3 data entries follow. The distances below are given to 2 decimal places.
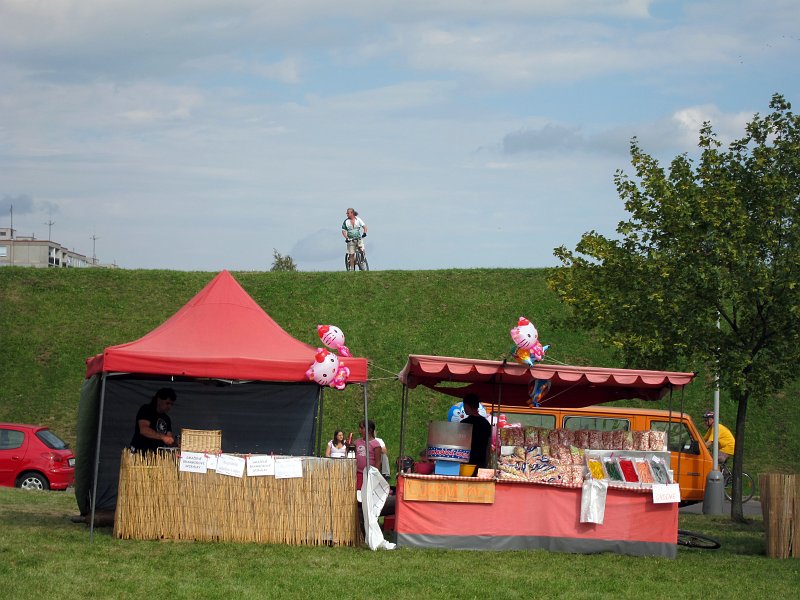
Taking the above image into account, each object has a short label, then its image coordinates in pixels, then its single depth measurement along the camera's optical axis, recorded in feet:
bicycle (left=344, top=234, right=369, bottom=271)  110.22
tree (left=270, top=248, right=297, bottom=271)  165.58
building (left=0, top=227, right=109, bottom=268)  319.06
